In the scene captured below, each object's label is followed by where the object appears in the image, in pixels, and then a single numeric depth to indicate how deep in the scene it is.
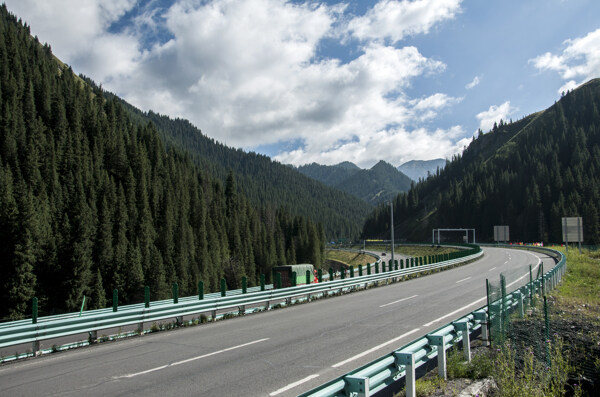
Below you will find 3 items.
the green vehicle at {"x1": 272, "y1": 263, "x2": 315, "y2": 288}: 38.06
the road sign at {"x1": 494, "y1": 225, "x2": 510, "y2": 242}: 75.19
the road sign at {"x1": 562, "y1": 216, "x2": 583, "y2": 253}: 40.19
